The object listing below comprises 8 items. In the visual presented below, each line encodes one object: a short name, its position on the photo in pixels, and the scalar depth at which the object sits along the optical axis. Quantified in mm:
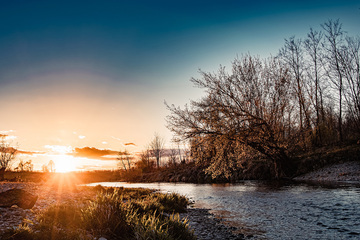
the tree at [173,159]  60575
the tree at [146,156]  67531
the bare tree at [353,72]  24953
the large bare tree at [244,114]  17672
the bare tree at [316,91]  27934
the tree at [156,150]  71556
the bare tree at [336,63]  25797
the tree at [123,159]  80119
